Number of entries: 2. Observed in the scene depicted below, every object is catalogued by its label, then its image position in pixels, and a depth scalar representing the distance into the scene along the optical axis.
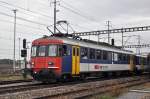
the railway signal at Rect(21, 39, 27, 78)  29.36
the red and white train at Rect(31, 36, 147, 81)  22.75
